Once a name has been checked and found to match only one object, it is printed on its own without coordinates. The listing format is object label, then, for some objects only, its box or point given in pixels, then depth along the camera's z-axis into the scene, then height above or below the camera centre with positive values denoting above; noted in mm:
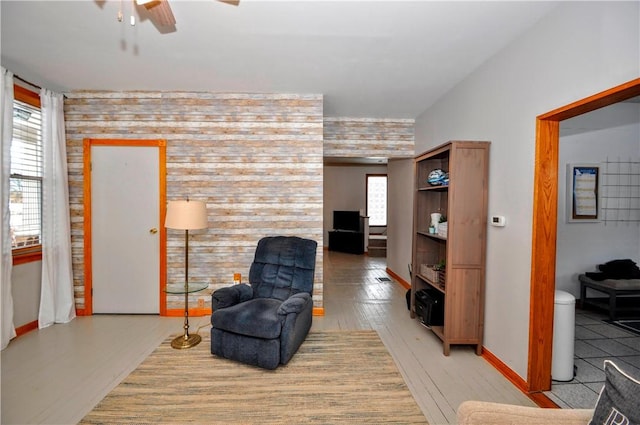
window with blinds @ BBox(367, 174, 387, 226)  9609 +243
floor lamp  2961 -131
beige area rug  2043 -1385
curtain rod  3238 +1330
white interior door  3785 -123
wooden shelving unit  2840 -336
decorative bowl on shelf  3260 +318
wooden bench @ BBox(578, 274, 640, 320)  3645 -1029
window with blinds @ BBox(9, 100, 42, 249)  3244 +291
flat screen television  8750 -393
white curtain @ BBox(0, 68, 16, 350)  2928 -50
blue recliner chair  2596 -938
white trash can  2420 -1008
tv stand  8531 -977
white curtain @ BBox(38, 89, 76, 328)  3467 -211
